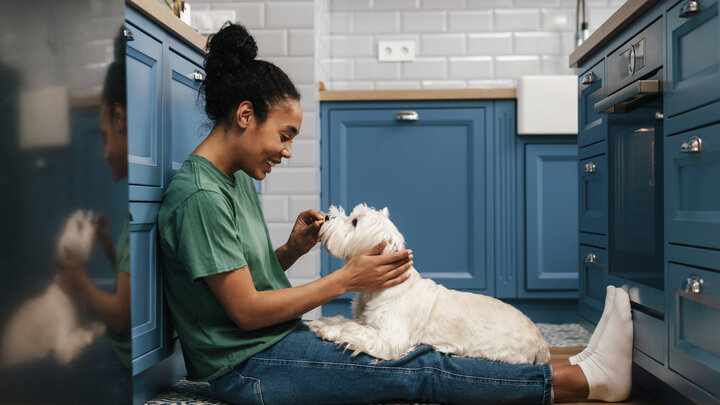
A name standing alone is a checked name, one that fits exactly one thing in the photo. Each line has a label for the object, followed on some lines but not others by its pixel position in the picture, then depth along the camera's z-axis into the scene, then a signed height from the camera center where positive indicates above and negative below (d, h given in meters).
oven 1.41 +0.10
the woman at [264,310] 1.33 -0.25
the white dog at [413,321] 1.44 -0.30
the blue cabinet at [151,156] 1.30 +0.13
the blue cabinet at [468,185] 2.71 +0.10
